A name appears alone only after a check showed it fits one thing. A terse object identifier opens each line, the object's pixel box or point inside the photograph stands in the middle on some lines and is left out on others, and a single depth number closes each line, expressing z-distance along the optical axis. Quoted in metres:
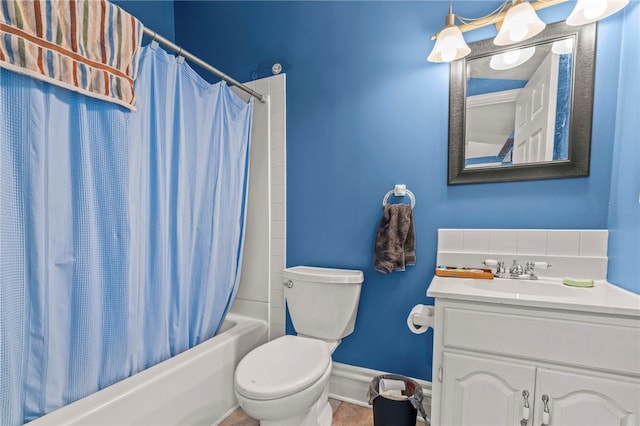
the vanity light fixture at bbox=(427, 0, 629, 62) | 1.02
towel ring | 1.45
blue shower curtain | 0.83
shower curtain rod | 1.16
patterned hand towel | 1.40
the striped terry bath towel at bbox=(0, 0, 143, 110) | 0.79
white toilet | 1.05
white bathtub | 0.92
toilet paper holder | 1.18
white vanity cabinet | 0.84
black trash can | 1.24
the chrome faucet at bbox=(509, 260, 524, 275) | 1.24
